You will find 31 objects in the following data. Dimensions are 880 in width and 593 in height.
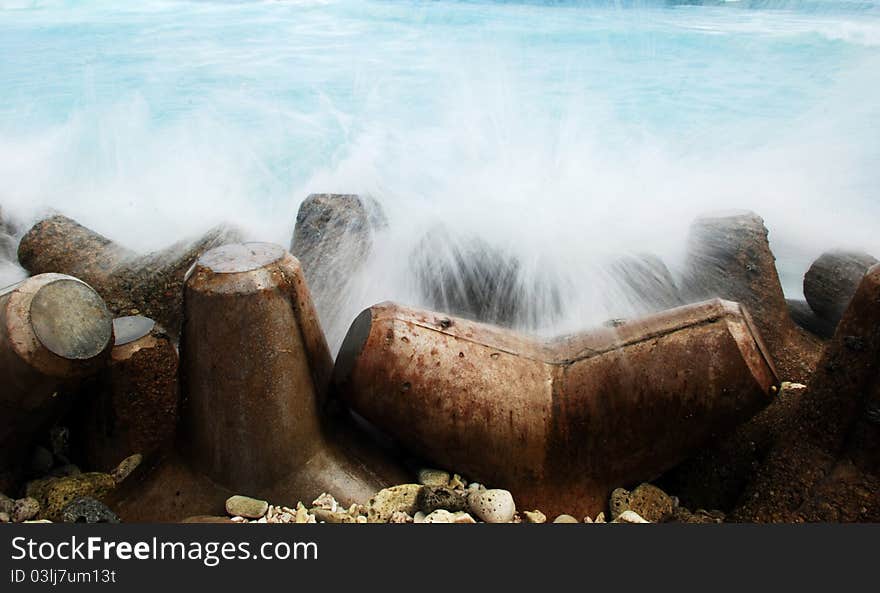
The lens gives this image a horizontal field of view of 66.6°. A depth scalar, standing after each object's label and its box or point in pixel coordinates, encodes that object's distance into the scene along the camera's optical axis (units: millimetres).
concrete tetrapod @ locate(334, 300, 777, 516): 2135
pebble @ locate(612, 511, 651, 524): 2027
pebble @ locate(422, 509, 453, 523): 1866
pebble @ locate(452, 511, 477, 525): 1865
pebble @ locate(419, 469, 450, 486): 2229
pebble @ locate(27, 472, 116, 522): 2160
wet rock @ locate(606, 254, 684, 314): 3129
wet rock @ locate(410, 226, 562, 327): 3074
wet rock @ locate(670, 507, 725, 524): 2158
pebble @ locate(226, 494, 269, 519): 2100
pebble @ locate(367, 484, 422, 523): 1998
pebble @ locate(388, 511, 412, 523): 1954
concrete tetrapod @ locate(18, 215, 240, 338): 3129
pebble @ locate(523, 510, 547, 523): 2102
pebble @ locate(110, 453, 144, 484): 2316
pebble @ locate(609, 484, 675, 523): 2207
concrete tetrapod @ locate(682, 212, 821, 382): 3080
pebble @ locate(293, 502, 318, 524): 2023
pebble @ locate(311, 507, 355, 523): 1948
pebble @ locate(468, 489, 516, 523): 1958
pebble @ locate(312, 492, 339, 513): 2119
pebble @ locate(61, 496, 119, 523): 1867
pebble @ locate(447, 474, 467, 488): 2221
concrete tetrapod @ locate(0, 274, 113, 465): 1946
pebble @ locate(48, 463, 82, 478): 2383
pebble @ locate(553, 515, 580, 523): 2131
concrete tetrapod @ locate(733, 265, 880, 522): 1958
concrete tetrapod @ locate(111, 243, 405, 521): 2068
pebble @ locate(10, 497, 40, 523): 2059
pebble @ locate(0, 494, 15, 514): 2074
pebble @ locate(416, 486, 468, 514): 1996
